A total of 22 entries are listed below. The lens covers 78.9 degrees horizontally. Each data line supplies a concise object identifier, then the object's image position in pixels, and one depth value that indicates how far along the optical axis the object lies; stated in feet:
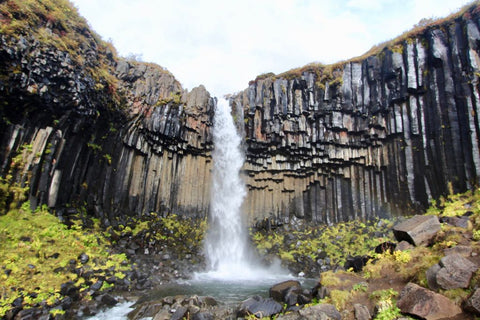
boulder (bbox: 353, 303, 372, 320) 21.39
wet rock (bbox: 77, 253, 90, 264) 43.14
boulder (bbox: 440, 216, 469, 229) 30.94
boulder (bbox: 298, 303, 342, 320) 22.30
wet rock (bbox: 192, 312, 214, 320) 29.94
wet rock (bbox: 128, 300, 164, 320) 33.55
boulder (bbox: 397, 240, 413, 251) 30.37
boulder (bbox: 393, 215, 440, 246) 30.68
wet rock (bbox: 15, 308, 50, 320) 29.60
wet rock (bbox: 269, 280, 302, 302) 34.94
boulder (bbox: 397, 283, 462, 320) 18.42
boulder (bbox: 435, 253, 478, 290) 19.93
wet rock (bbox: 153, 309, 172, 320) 31.37
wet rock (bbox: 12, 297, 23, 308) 30.83
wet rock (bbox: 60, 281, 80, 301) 35.71
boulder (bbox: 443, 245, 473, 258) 24.21
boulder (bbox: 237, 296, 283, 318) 28.68
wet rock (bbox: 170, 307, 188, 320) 30.60
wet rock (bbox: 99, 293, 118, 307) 37.24
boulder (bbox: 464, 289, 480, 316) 17.13
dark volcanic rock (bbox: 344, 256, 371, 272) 34.28
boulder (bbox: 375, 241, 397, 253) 32.37
